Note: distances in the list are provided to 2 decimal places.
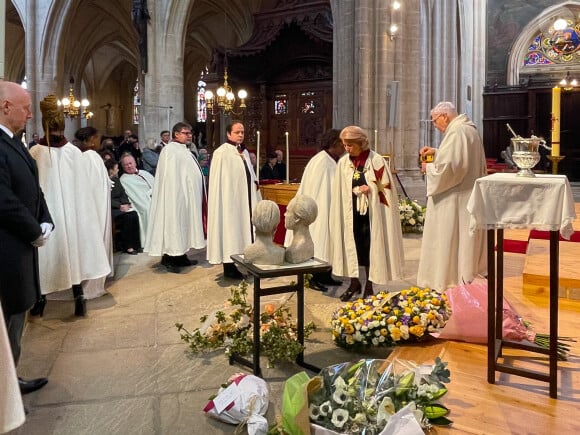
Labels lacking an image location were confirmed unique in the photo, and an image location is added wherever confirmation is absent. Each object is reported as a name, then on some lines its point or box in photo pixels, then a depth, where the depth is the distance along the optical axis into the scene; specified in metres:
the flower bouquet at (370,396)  2.56
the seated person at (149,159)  10.26
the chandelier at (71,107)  19.90
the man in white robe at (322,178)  5.64
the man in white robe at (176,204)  6.77
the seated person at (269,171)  11.59
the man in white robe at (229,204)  6.25
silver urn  3.12
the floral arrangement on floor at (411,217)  9.52
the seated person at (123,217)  8.10
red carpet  6.73
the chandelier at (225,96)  14.10
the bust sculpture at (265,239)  3.57
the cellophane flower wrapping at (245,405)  2.96
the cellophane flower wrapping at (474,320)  3.53
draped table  2.88
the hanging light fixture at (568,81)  17.75
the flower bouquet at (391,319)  3.79
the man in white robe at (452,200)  4.62
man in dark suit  3.02
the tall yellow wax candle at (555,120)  3.56
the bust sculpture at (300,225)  3.65
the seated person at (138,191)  8.36
